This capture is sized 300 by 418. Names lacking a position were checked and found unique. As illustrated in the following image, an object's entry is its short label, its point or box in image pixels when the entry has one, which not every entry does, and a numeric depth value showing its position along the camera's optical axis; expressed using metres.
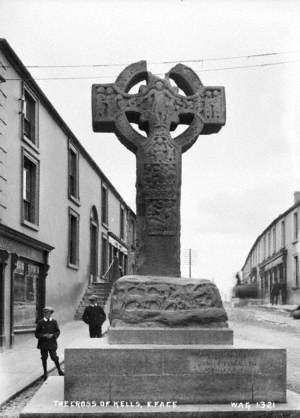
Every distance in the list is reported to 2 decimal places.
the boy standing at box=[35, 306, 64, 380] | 11.48
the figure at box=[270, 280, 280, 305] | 42.28
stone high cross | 7.28
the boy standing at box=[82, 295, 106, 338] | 14.59
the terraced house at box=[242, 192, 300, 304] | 40.19
